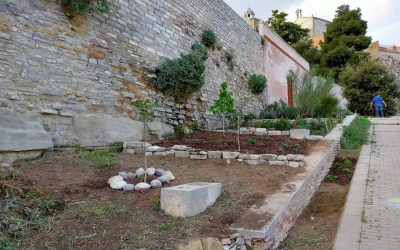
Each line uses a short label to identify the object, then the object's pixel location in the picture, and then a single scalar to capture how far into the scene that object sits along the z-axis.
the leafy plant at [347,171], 6.81
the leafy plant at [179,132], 8.33
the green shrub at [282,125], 9.98
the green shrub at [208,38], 10.99
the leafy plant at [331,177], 6.53
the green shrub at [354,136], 8.88
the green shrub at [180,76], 8.34
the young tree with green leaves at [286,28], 29.20
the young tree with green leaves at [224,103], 8.05
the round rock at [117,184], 4.39
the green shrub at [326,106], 11.84
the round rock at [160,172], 5.00
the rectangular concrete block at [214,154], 6.30
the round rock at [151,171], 4.97
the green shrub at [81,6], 6.05
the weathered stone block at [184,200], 3.59
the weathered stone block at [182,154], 6.46
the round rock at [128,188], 4.33
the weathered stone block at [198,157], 6.32
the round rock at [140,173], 4.89
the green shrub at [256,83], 14.38
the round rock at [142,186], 4.38
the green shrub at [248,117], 12.02
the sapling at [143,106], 5.27
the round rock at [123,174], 4.80
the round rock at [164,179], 4.68
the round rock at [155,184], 4.48
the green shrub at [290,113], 12.87
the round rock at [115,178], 4.53
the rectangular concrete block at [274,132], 9.01
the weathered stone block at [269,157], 5.95
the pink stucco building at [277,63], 16.94
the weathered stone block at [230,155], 6.16
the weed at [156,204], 3.74
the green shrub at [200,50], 10.01
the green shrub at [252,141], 7.38
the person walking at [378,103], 17.22
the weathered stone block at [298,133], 8.41
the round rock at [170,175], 4.90
